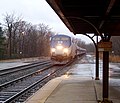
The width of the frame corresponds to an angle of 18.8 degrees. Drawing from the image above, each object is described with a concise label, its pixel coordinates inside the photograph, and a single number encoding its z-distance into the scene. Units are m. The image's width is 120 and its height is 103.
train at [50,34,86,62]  43.06
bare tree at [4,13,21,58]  82.12
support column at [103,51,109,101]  11.80
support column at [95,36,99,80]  21.94
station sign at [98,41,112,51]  11.52
